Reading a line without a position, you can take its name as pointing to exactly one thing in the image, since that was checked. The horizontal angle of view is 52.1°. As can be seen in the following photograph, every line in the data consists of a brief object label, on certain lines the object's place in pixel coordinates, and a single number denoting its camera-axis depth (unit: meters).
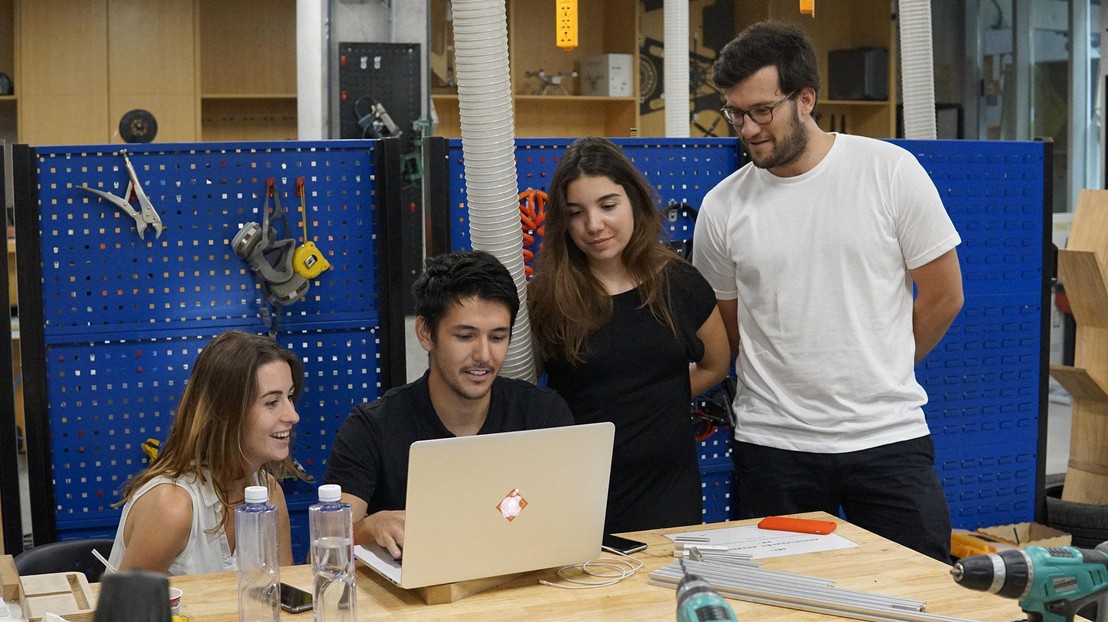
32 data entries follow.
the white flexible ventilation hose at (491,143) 2.49
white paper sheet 2.08
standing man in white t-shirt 2.45
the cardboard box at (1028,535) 3.61
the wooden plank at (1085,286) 4.08
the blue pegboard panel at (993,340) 3.45
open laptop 1.73
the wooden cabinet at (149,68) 7.14
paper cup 1.76
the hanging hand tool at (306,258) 2.84
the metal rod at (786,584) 1.76
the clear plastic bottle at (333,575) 1.68
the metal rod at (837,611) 1.69
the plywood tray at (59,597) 1.71
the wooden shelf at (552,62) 7.95
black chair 2.26
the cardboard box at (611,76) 8.17
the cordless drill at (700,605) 1.12
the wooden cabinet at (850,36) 8.83
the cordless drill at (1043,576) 1.30
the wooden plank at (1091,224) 4.08
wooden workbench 1.76
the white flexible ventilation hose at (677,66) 5.21
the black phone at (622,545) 2.07
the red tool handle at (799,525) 2.21
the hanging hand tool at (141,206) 2.72
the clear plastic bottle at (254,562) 1.69
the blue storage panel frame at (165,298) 2.71
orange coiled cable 2.98
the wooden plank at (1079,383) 4.21
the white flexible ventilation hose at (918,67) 3.54
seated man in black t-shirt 2.16
